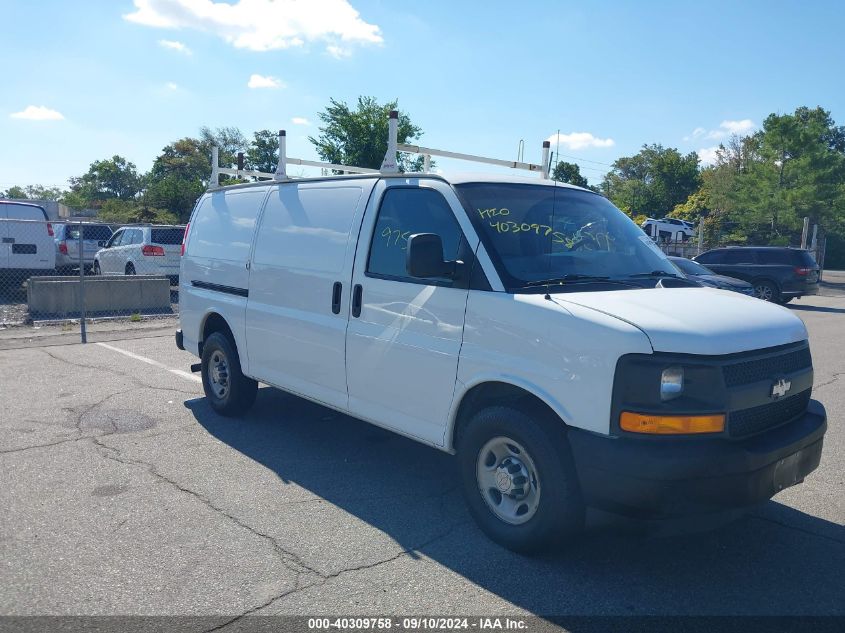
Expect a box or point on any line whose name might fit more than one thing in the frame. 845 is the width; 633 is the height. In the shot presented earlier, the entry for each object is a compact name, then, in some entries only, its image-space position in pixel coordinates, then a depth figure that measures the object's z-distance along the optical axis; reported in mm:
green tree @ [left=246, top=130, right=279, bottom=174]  46594
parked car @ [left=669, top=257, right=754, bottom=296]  16891
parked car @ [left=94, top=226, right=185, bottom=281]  16156
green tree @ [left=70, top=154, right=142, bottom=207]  107375
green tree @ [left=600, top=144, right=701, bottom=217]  72500
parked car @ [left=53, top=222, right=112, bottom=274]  19531
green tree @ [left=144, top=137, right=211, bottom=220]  78688
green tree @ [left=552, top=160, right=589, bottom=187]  56328
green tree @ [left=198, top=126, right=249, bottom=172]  81250
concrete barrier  12555
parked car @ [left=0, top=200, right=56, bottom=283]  15203
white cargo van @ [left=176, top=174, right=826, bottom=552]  3281
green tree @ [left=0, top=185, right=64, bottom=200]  135875
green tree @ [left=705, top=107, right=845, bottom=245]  35719
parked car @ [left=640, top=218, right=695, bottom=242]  43250
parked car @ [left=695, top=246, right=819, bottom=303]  19500
